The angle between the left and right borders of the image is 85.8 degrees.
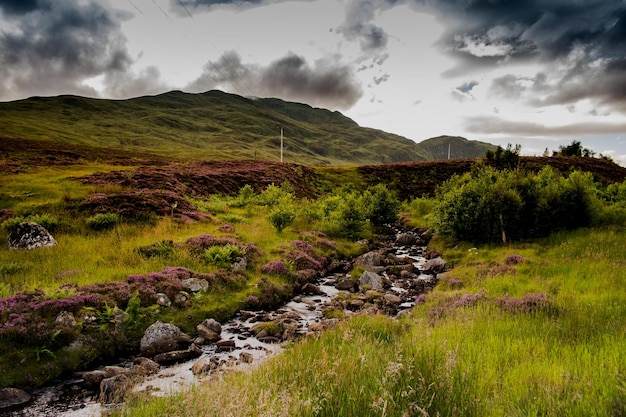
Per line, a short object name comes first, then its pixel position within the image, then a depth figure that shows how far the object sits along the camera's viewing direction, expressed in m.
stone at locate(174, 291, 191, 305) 13.52
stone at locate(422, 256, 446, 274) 21.24
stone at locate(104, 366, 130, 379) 9.23
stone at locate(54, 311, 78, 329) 10.45
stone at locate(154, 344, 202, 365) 10.20
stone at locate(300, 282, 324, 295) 17.78
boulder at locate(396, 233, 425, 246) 30.89
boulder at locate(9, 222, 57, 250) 16.33
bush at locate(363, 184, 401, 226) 37.97
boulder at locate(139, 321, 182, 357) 10.74
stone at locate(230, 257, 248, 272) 17.38
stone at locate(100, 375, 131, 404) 8.09
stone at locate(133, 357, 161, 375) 9.25
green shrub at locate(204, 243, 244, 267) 17.44
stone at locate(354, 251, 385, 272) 21.55
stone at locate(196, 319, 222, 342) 11.89
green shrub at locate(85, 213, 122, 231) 20.05
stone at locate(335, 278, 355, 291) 18.27
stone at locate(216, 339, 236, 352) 11.17
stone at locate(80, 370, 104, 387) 8.90
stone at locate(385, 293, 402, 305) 15.42
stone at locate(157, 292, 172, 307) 13.05
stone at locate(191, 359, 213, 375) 9.23
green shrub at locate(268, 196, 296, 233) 25.95
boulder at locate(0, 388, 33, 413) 7.85
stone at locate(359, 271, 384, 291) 17.83
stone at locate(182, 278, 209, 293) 14.55
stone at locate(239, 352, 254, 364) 9.49
